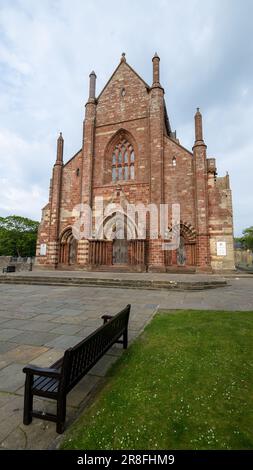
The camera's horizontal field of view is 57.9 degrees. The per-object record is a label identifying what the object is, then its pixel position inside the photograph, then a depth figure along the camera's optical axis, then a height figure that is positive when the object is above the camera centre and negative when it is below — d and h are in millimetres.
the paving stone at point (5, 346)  4027 -1647
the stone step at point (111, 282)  11195 -1388
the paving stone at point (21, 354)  3619 -1651
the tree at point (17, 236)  47812 +4301
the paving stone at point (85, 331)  4770 -1610
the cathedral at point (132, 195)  18000 +5364
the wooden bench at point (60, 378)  2199 -1294
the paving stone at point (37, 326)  5156 -1634
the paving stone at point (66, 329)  4914 -1617
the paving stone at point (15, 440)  1959 -1628
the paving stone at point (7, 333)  4652 -1641
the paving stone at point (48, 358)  3504 -1631
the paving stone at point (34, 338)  4388 -1640
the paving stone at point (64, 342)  4168 -1622
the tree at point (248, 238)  34334 +2952
